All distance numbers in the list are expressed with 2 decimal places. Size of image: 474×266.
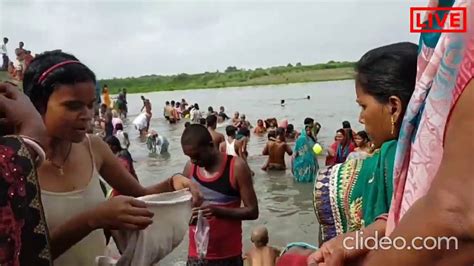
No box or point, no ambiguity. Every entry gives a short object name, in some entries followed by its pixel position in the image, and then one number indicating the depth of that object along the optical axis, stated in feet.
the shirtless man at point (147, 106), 71.82
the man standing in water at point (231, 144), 31.53
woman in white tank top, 5.46
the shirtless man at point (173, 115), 82.53
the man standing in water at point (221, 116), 75.51
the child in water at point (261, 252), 13.15
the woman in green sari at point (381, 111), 5.75
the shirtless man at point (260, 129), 60.23
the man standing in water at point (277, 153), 36.78
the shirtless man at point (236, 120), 60.05
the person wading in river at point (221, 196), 10.57
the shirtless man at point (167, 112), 83.48
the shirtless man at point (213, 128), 31.07
